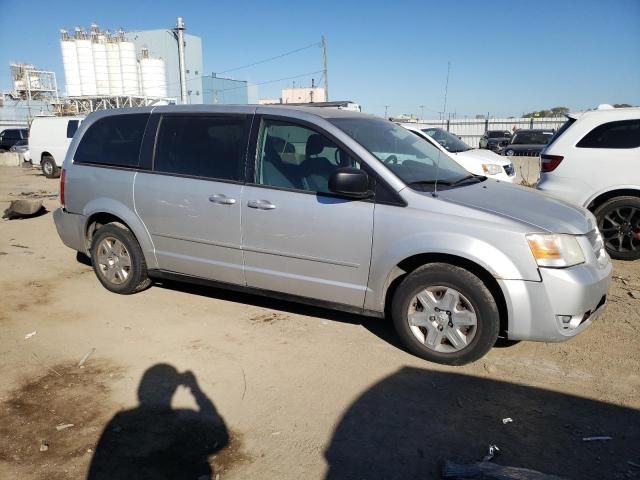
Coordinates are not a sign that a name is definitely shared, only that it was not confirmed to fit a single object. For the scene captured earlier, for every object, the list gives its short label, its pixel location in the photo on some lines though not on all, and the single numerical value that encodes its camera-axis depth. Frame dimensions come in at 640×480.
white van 18.50
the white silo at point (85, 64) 46.00
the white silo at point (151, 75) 48.88
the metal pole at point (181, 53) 29.53
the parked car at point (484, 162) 9.57
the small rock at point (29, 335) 4.33
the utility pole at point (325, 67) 33.16
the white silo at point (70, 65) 46.09
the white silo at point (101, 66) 46.47
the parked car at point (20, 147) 25.08
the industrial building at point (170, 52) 56.72
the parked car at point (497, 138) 27.64
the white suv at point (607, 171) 6.17
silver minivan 3.46
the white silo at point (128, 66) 47.03
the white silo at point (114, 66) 46.78
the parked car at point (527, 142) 23.50
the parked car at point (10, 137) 30.36
